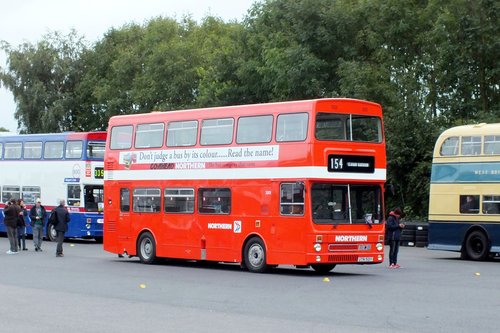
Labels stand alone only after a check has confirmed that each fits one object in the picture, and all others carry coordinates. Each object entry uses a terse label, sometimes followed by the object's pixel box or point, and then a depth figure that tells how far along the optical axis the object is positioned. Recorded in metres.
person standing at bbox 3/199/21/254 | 32.91
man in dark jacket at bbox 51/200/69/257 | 32.00
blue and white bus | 40.22
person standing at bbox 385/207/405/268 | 27.67
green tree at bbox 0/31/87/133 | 80.00
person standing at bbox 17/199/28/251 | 34.27
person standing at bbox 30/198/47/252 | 35.19
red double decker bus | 23.97
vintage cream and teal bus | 32.72
